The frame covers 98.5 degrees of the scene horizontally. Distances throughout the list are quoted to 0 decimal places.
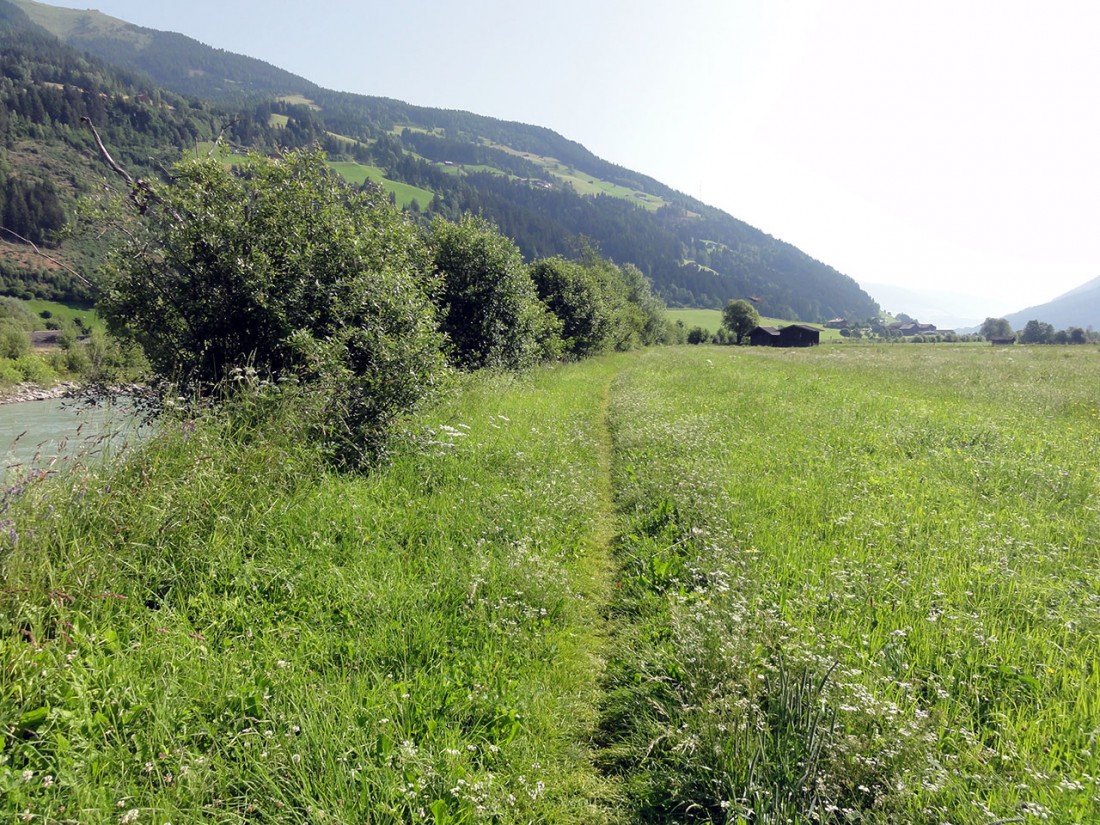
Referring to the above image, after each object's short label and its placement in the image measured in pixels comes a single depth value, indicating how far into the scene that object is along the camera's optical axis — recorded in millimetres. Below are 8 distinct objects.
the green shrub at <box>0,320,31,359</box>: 49250
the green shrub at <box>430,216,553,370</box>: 22156
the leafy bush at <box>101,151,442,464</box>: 9055
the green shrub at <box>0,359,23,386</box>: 44125
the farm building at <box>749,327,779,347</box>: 106625
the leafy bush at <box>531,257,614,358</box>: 38188
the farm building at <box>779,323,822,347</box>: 104750
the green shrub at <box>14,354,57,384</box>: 46750
